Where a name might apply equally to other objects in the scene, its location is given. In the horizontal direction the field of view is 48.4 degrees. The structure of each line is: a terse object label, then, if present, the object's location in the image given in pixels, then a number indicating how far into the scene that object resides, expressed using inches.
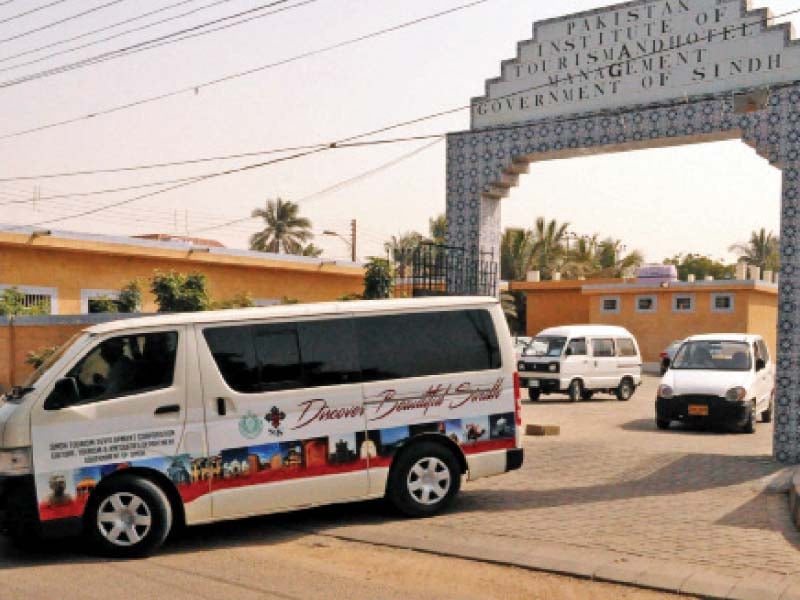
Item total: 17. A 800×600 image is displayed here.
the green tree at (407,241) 1995.2
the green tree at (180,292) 1024.2
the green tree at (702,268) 2506.2
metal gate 560.7
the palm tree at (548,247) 1900.8
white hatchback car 642.2
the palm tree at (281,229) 2282.2
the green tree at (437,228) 1987.3
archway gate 478.6
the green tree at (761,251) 2330.2
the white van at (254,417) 305.0
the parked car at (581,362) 946.1
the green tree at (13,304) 980.6
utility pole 2247.3
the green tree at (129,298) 1064.8
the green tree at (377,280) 1009.5
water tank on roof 1533.0
